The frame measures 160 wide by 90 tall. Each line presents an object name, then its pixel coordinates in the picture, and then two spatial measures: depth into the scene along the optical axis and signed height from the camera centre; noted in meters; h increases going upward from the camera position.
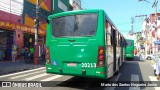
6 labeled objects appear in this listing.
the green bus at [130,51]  17.28 -0.60
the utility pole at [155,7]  20.71 +6.55
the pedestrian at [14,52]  12.23 -0.47
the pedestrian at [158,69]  6.68 -1.20
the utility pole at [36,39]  11.45 +0.66
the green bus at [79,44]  4.72 +0.10
